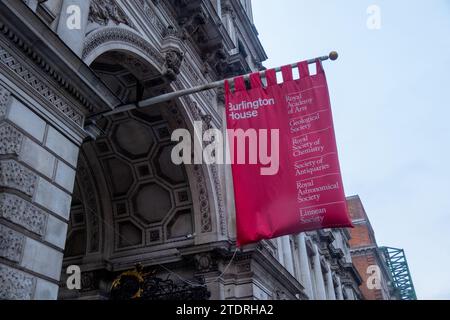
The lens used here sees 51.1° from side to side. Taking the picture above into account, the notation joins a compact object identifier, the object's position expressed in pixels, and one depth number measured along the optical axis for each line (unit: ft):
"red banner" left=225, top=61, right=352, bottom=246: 27.58
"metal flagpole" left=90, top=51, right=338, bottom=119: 30.99
